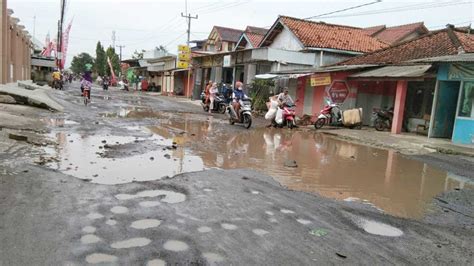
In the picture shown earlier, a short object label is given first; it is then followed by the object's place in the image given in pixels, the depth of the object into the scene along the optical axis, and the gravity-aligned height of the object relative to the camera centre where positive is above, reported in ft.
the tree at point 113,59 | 265.34 +10.43
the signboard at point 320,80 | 62.13 +1.61
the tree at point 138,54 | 238.56 +13.32
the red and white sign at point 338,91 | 61.98 +0.01
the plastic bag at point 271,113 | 53.57 -3.46
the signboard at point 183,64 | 131.13 +5.06
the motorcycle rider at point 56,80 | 120.37 -2.70
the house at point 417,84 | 42.78 +1.58
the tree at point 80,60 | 343.05 +10.39
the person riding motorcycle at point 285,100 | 52.47 -1.56
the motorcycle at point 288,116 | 53.01 -3.61
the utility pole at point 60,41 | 102.06 +9.19
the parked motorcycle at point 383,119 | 54.65 -3.28
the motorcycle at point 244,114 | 50.60 -3.69
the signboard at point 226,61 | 98.53 +5.33
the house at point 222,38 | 148.72 +16.43
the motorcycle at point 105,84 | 147.02 -3.49
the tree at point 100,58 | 271.28 +10.48
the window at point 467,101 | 41.86 +0.01
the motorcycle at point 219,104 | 73.15 -3.86
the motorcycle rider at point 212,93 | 73.10 -1.95
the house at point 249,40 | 108.68 +12.14
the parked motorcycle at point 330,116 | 54.95 -3.54
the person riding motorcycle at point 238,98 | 51.72 -1.71
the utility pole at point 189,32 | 141.13 +17.37
